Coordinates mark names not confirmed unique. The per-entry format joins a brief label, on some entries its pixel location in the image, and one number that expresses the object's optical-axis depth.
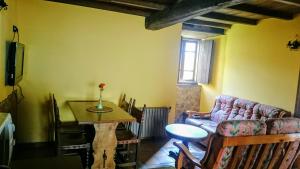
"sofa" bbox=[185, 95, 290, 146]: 3.69
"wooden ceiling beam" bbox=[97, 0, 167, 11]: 3.21
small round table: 3.13
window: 5.25
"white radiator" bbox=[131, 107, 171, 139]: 4.22
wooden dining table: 2.66
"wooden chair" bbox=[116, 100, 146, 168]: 2.89
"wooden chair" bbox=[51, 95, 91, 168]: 2.69
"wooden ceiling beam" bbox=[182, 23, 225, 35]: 4.70
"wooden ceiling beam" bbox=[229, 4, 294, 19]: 3.36
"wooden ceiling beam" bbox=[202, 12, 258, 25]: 3.88
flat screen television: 2.59
